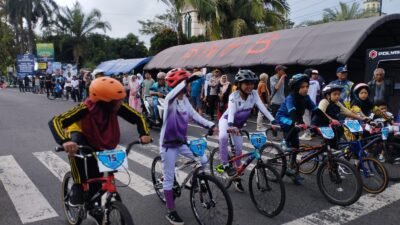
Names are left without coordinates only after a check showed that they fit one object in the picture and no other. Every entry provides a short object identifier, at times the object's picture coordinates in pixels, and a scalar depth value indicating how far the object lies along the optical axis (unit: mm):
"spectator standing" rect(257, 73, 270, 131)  11789
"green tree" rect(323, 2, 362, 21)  40500
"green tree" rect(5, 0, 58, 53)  50344
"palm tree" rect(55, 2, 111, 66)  49594
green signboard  49031
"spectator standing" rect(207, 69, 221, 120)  14091
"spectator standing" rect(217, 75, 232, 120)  13062
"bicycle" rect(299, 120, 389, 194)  5680
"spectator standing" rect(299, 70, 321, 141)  10258
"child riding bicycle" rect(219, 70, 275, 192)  5398
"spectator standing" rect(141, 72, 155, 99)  12592
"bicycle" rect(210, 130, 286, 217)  4711
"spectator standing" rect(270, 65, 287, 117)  11018
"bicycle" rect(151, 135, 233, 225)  4090
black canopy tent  12016
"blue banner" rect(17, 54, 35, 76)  44719
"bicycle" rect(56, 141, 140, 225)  3411
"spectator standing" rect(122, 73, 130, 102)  17530
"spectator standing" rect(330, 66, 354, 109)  9602
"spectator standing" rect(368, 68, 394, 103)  8594
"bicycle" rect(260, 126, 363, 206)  5074
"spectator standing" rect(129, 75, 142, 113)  13508
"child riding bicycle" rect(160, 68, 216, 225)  4566
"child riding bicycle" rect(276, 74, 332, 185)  5883
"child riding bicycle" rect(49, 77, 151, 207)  3715
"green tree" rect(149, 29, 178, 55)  34250
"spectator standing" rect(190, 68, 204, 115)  14984
